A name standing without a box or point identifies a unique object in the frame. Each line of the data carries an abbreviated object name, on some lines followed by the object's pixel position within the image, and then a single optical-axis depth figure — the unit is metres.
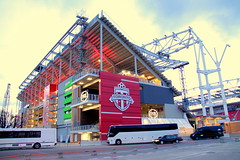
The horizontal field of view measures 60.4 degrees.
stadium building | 37.31
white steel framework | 51.01
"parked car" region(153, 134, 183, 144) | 29.52
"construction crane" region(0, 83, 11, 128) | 103.94
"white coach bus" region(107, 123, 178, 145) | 31.06
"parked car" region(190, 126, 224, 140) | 35.34
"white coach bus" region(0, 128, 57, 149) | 27.23
